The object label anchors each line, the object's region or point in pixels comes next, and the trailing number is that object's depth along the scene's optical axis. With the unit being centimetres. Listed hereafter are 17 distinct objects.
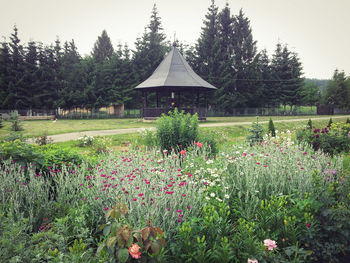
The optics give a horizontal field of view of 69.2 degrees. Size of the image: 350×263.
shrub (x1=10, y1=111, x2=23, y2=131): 973
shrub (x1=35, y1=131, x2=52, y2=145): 910
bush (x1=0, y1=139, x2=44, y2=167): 451
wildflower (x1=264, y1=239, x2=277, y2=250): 230
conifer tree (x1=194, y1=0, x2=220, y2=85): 3478
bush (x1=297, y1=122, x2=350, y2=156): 789
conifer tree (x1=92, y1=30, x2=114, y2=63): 4778
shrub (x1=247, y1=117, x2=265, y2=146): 966
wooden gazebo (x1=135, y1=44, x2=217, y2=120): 2097
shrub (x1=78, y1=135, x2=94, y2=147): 978
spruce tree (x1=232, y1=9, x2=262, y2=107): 3619
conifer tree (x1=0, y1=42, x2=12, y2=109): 2989
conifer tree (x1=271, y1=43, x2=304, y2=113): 3884
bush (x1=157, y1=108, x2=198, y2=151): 794
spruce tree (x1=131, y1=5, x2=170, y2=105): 3388
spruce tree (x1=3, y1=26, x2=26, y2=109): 3022
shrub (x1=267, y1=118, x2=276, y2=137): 1142
